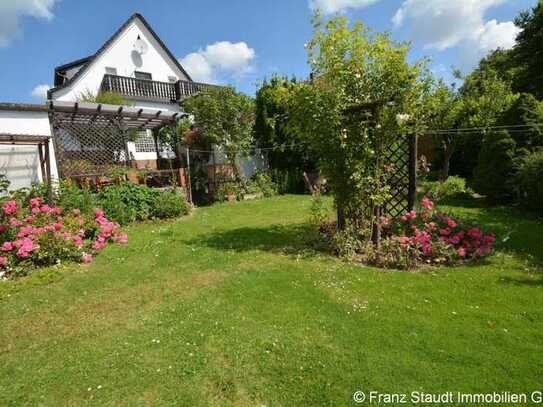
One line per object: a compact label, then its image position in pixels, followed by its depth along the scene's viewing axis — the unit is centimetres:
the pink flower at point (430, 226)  482
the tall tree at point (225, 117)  1105
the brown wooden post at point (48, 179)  611
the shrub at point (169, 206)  851
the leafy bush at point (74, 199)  665
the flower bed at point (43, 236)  473
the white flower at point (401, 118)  471
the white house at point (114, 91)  761
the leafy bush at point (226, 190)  1167
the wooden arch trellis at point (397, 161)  493
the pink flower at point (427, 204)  510
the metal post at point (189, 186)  1039
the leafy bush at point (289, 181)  1305
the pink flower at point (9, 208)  521
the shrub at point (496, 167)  821
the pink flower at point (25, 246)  462
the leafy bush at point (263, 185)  1239
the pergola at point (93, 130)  853
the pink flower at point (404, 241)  458
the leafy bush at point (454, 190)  984
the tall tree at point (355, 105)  468
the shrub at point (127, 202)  769
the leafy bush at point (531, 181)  677
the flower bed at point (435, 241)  456
